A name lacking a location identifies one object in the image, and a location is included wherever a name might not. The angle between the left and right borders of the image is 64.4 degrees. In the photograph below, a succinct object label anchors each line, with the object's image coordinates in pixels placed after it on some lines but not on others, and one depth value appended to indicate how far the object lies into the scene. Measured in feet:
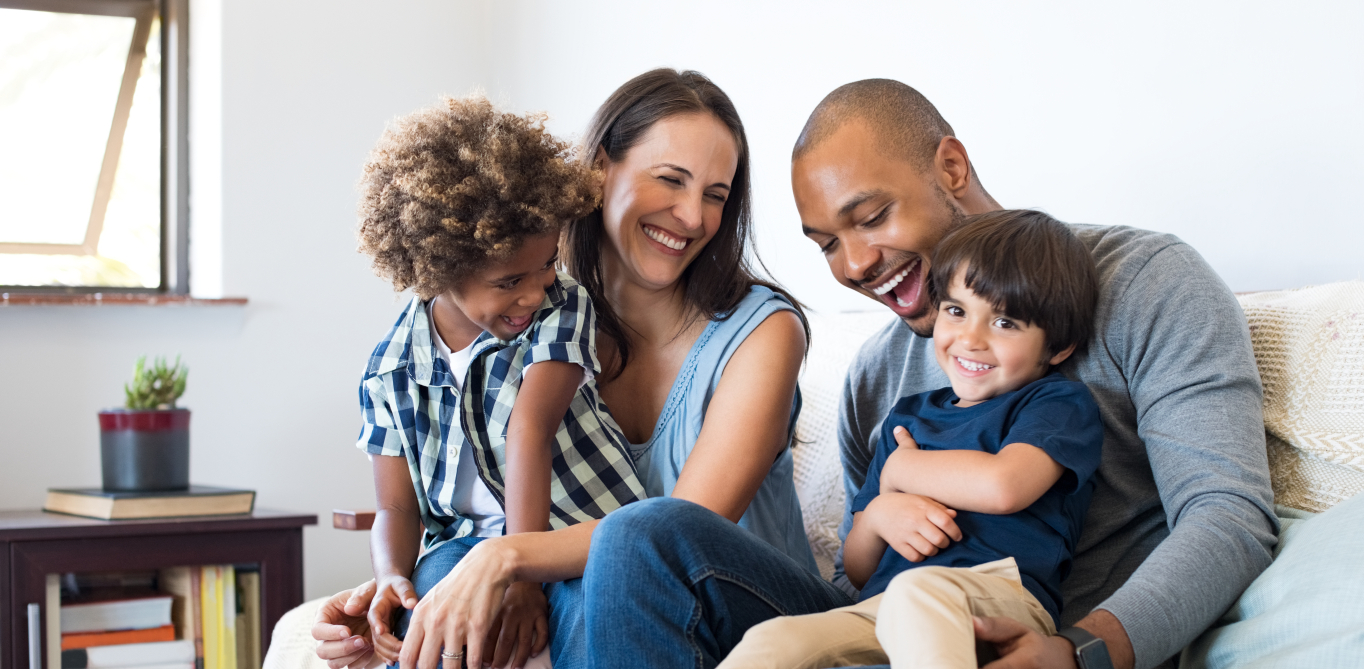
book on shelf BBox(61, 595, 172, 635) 7.24
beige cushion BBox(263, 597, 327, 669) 5.64
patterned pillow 3.56
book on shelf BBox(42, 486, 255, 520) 7.49
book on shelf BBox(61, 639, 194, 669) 7.21
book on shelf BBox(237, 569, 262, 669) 7.75
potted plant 7.91
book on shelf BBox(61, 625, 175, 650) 7.21
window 9.87
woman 4.34
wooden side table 7.06
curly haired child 4.10
